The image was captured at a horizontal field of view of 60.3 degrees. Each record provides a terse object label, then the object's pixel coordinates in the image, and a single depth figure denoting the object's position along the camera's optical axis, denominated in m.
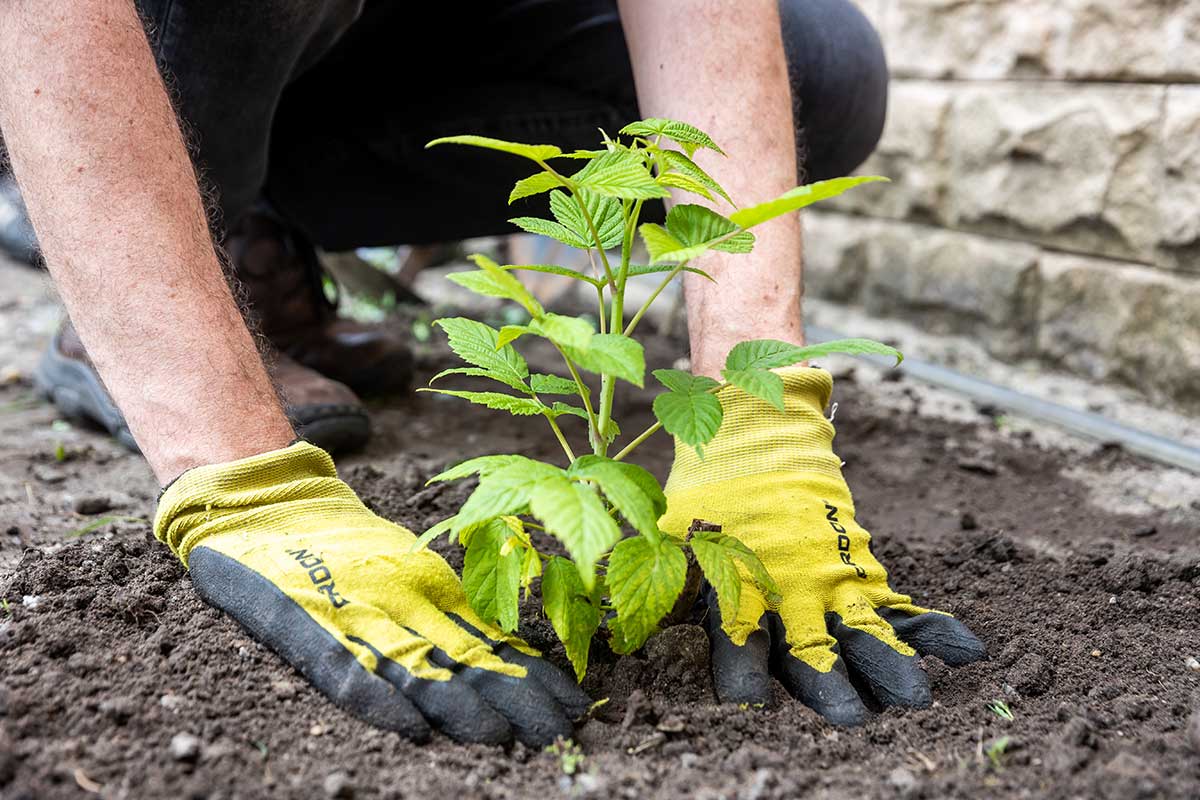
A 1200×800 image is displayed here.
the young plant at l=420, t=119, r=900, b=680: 0.98
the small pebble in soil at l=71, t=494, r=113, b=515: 1.86
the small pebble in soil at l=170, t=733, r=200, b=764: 1.01
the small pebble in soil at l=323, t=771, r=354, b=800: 0.99
